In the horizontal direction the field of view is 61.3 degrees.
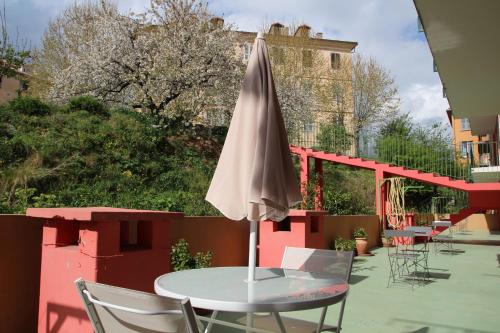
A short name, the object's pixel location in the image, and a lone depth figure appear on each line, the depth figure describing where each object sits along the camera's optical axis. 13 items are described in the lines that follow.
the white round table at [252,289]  2.00
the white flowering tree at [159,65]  14.05
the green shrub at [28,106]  9.91
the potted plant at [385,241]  13.80
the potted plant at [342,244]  9.98
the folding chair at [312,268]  2.92
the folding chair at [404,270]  7.31
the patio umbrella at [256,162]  2.70
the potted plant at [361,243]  11.62
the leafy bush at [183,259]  4.98
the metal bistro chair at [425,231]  8.32
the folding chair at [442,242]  12.49
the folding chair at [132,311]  1.43
